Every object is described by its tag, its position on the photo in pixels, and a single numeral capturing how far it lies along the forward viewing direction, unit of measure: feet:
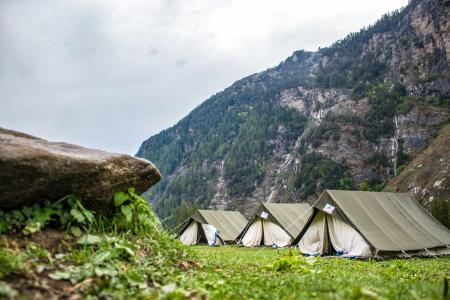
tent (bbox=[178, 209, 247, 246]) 102.53
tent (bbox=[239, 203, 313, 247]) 91.78
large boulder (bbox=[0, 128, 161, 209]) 16.70
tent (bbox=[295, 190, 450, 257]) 56.08
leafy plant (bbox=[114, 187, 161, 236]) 21.36
